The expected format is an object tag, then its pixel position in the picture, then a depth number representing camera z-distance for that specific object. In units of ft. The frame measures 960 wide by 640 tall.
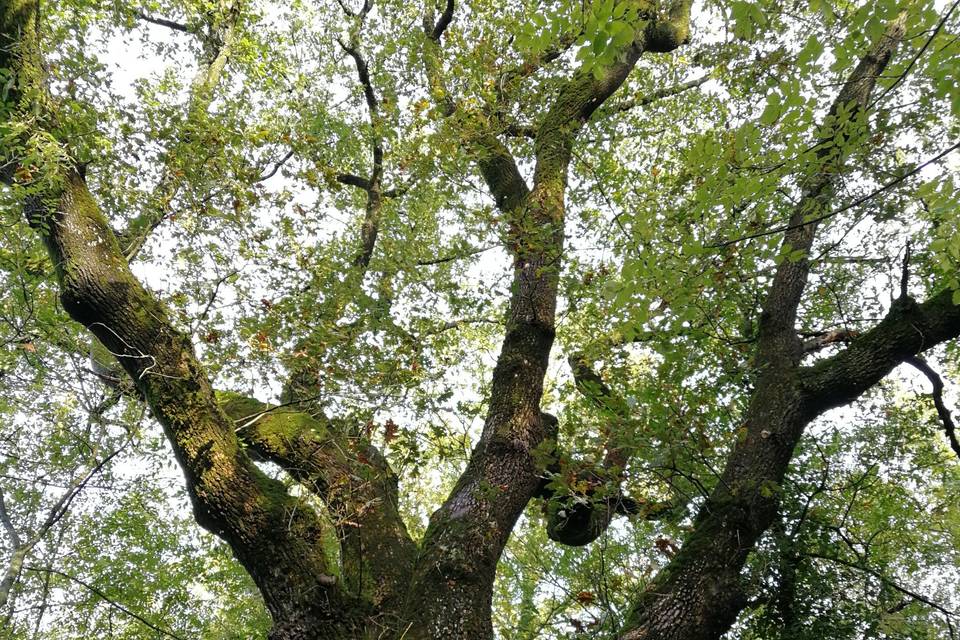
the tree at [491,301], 10.72
